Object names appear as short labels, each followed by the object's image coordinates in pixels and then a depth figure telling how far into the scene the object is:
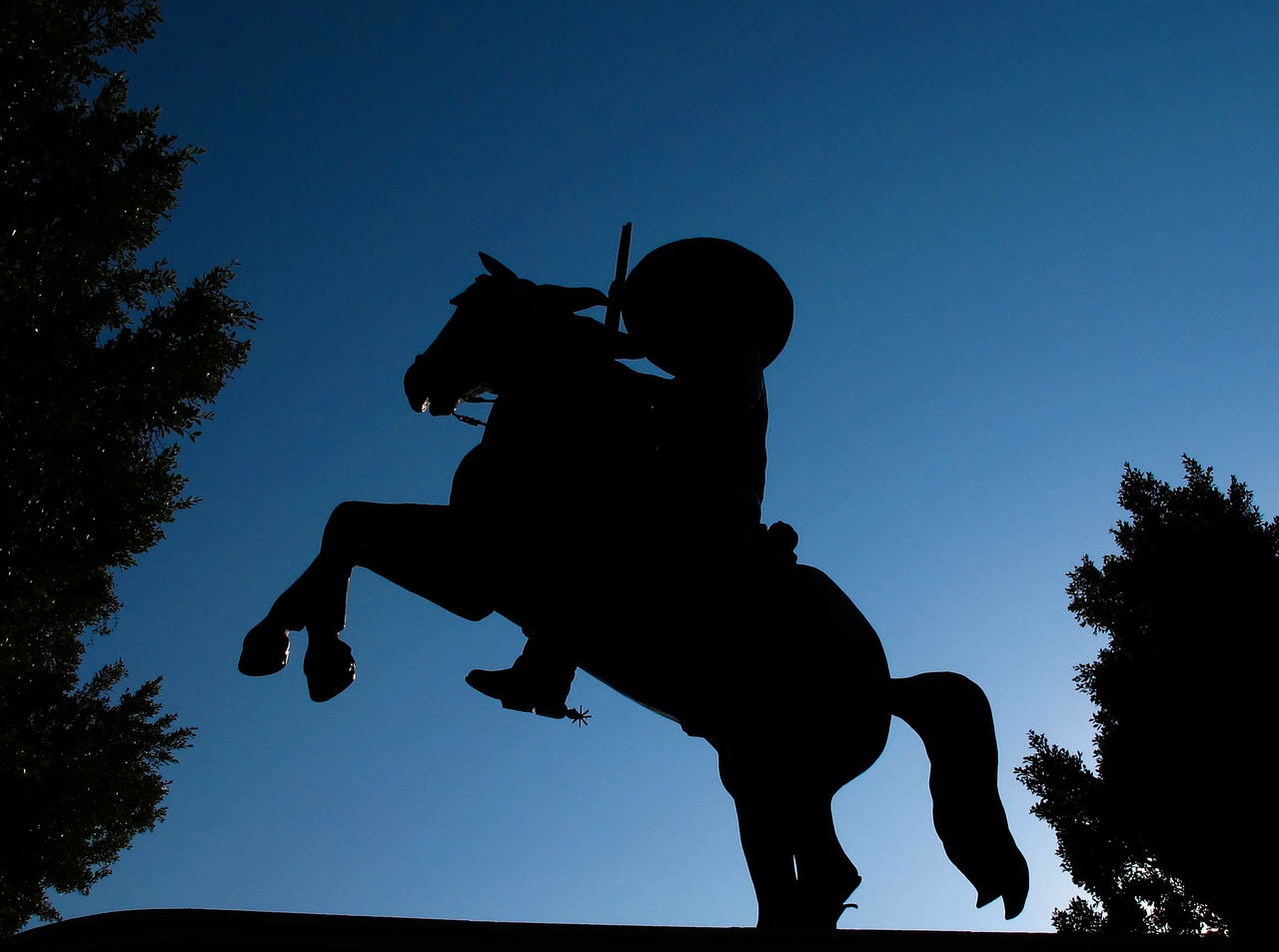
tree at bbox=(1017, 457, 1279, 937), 6.48
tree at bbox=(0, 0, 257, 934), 5.27
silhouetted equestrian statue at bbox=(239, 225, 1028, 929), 2.84
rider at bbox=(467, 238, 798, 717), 2.88
